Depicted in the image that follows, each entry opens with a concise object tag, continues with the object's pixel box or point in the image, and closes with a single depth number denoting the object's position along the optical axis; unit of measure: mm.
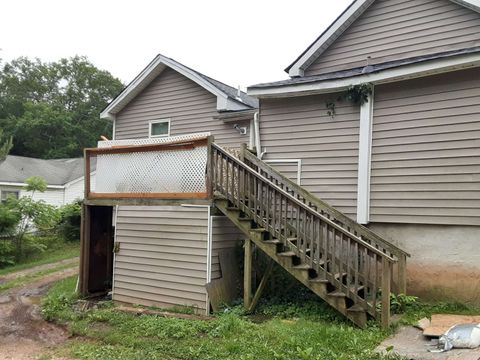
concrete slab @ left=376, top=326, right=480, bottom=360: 3904
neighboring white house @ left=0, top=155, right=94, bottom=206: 21172
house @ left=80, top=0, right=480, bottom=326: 6086
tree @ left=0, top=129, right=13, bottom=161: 15555
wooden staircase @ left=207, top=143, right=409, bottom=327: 5320
